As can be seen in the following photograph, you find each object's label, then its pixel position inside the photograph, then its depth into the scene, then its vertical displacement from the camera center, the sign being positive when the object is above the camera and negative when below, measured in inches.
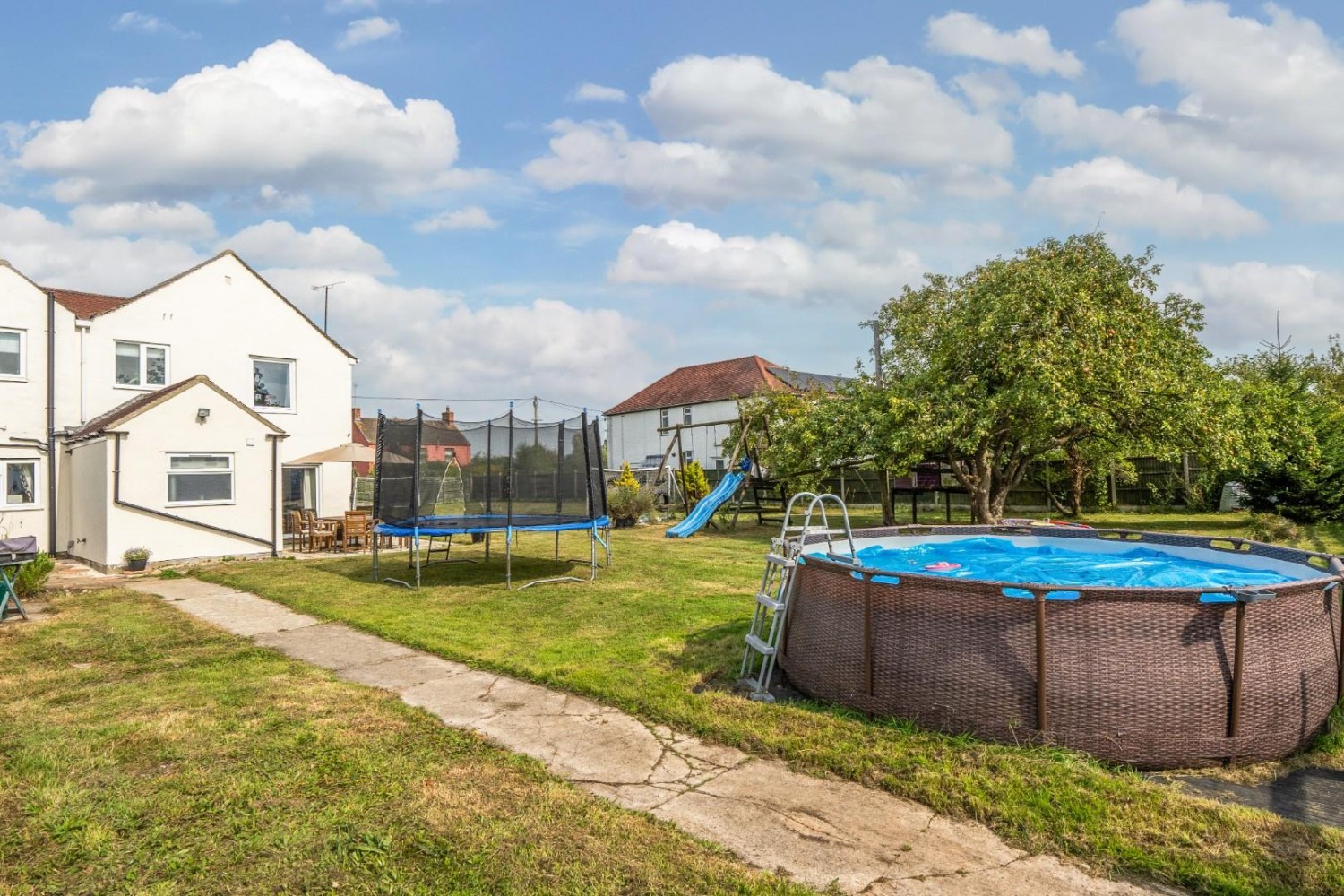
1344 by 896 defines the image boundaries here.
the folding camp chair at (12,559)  337.4 -39.7
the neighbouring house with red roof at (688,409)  1576.0 +116.4
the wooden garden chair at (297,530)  669.9 -56.0
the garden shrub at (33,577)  396.8 -56.1
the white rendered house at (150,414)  547.8 +41.1
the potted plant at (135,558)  522.3 -61.5
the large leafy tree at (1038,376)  533.6 +59.2
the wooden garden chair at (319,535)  630.6 -56.4
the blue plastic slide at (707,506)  687.7 -43.5
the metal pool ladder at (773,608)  209.2 -44.0
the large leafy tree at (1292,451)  589.0 +1.8
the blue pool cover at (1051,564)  304.7 -47.6
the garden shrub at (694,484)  885.8 -26.3
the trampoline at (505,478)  434.0 -8.0
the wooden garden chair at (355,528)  631.8 -51.6
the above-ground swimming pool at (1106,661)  157.6 -44.3
